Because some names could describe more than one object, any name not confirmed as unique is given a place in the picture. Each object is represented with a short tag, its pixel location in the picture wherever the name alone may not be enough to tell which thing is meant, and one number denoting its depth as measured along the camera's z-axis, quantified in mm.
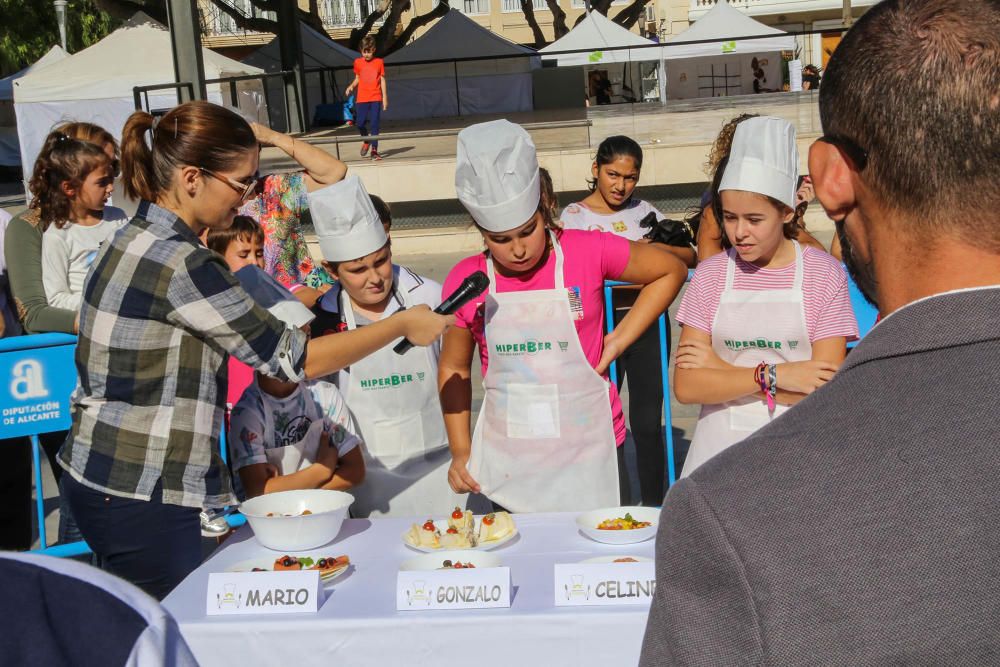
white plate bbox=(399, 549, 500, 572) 2549
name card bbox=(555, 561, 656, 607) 2312
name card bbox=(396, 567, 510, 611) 2324
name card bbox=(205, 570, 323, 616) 2383
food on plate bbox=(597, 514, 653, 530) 2664
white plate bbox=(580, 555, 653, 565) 2445
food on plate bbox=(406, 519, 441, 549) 2701
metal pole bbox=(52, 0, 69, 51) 25453
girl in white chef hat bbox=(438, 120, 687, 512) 3043
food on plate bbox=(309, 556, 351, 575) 2529
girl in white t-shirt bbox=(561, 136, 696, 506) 4430
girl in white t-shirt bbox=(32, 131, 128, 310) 4230
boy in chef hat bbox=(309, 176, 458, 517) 3441
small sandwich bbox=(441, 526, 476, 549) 2686
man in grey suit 827
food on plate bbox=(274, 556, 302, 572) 2564
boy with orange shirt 18562
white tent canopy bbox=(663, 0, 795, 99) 23123
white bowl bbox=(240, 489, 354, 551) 2705
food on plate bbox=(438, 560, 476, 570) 2516
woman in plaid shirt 2438
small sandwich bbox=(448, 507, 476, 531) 2779
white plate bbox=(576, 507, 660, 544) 2605
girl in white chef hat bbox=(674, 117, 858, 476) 2945
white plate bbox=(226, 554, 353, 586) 2502
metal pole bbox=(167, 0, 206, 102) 13234
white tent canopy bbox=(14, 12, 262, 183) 16812
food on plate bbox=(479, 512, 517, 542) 2713
